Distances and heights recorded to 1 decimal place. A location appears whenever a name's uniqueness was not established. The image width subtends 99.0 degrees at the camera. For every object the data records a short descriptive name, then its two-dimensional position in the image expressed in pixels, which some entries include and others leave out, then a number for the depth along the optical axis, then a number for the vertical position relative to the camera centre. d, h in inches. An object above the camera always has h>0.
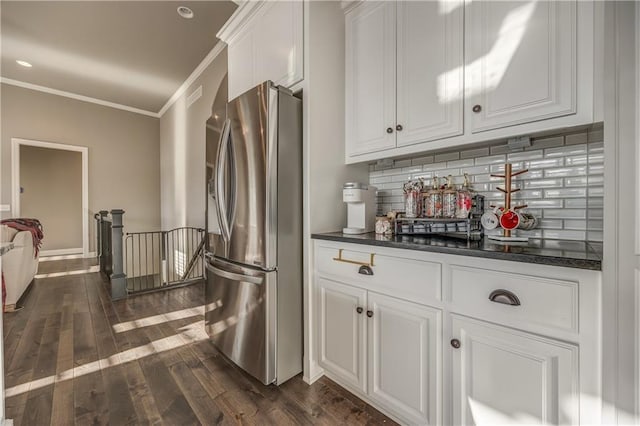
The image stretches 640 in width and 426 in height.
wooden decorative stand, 51.8 +4.2
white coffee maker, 66.9 +1.1
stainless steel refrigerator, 62.9 -4.4
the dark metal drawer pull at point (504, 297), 37.6 -12.1
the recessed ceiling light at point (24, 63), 166.4 +91.7
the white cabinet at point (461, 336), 34.0 -19.7
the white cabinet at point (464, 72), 43.7 +27.4
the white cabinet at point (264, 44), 69.7 +49.0
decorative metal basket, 54.1 -2.9
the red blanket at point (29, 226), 123.2 -7.1
